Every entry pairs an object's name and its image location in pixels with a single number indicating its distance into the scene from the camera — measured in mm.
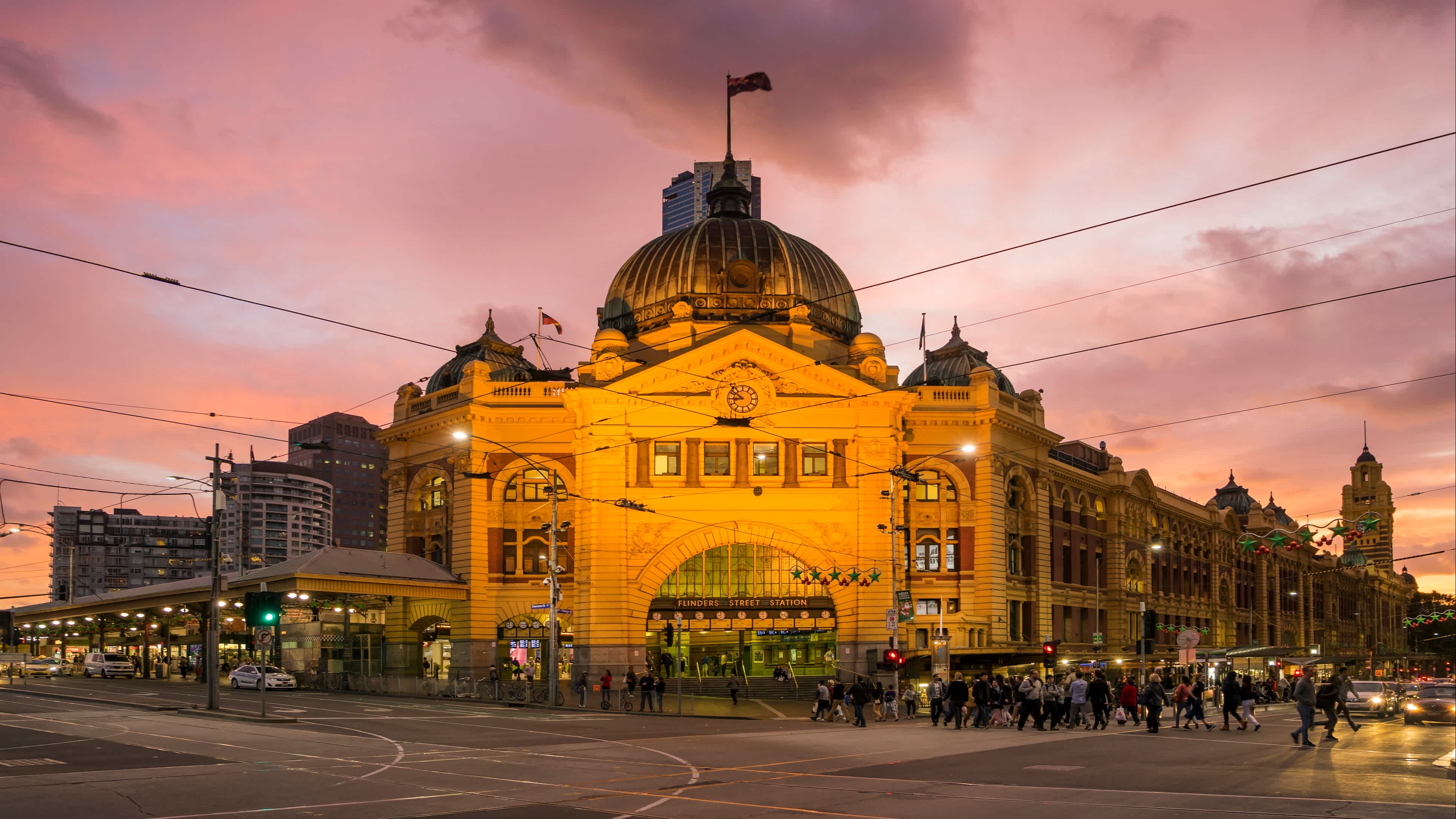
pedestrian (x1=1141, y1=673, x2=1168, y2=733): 37625
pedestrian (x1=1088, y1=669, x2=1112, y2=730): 40469
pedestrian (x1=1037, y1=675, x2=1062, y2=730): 40312
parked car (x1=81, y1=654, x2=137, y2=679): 78625
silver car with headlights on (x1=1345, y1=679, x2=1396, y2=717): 46938
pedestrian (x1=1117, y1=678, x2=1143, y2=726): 41719
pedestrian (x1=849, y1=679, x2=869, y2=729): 42031
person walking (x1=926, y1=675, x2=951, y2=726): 42750
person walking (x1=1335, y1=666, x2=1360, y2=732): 36438
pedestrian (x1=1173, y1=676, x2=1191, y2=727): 40219
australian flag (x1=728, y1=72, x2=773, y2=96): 68562
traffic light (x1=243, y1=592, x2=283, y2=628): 40750
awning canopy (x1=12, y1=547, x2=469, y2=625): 59469
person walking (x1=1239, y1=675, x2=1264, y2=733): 39344
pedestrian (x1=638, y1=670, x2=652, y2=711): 49812
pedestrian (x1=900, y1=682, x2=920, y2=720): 49156
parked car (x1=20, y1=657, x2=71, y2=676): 84875
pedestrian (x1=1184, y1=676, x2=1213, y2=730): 39281
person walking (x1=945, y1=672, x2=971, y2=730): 40469
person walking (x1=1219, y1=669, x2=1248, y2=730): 39094
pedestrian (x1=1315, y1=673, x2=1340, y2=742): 32156
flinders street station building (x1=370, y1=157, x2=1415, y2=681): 63500
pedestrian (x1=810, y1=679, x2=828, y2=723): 45594
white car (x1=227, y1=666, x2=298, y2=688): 62406
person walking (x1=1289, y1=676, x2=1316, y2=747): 30484
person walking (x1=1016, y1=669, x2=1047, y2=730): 39656
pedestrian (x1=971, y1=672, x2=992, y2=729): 40969
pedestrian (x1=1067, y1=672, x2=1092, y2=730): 40031
